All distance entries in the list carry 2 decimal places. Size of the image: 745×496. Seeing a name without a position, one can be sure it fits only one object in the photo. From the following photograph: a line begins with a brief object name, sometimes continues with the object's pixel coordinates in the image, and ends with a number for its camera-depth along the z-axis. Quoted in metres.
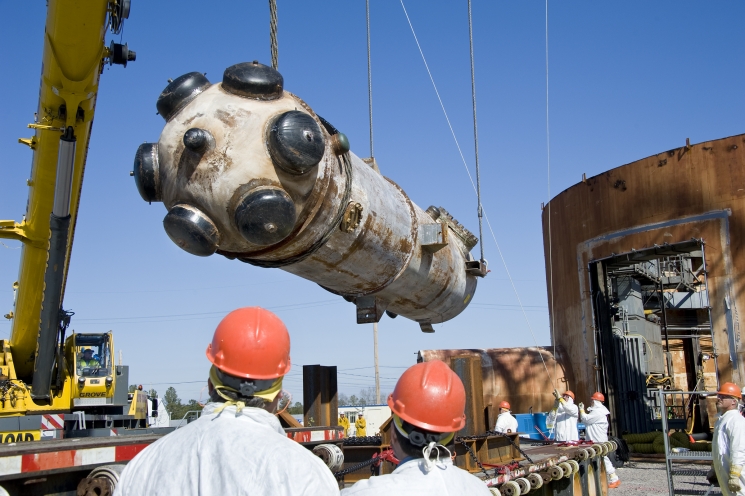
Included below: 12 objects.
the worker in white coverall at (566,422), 12.38
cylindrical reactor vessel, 4.12
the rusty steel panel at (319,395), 6.83
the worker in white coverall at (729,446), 7.05
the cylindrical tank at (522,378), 17.84
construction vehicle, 7.40
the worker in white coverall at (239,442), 1.97
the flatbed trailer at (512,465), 6.58
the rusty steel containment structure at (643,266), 15.17
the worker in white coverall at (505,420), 12.24
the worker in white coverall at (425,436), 2.39
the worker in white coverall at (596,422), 12.73
